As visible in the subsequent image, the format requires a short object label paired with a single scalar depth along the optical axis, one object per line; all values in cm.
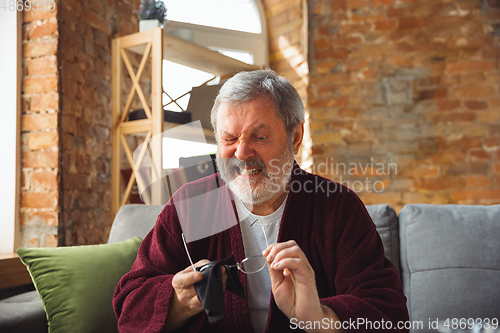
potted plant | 210
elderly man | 95
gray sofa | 126
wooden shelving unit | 201
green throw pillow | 119
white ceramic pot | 209
